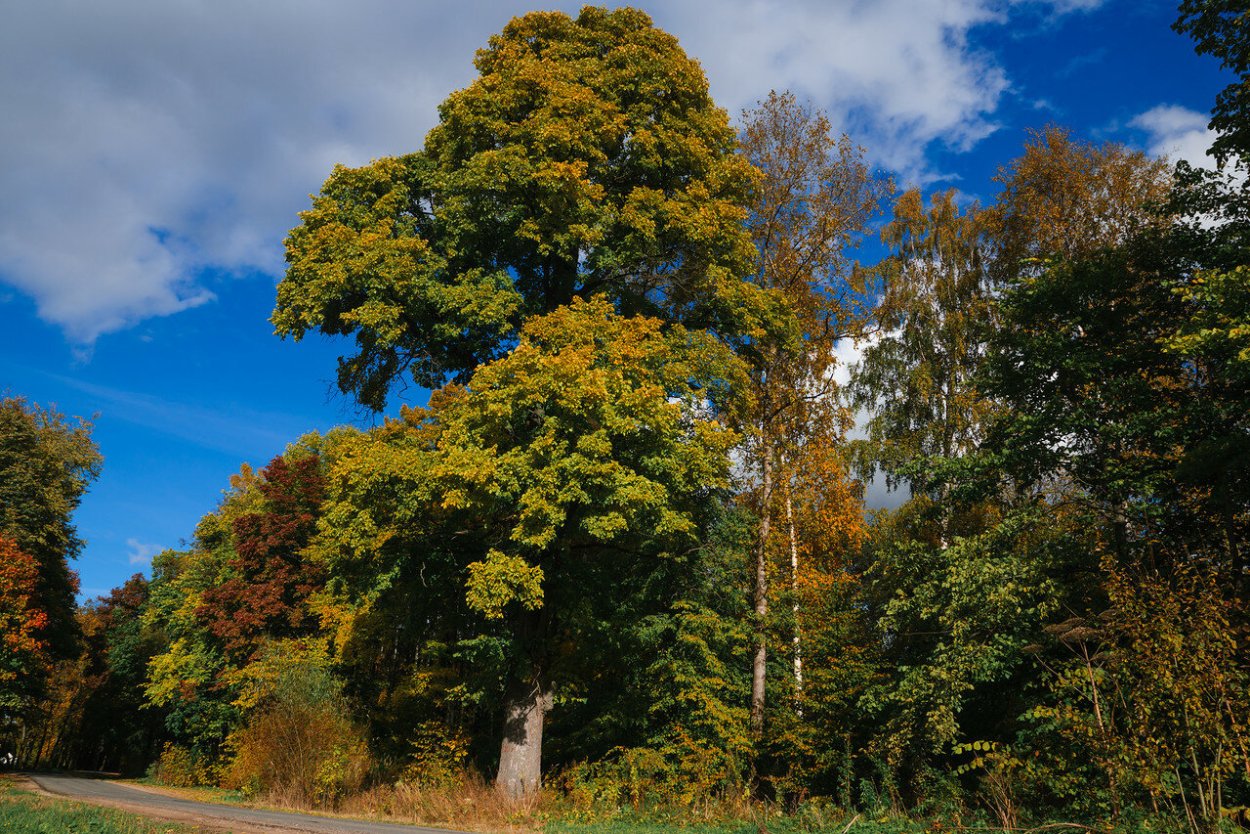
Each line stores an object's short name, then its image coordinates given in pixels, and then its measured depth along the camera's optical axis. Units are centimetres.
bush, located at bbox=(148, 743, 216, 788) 3083
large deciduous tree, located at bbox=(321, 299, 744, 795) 1212
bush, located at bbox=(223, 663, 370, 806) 1703
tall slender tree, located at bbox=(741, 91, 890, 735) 1858
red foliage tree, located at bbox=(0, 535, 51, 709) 2547
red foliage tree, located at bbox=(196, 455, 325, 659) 2788
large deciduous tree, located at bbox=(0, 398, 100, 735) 2692
